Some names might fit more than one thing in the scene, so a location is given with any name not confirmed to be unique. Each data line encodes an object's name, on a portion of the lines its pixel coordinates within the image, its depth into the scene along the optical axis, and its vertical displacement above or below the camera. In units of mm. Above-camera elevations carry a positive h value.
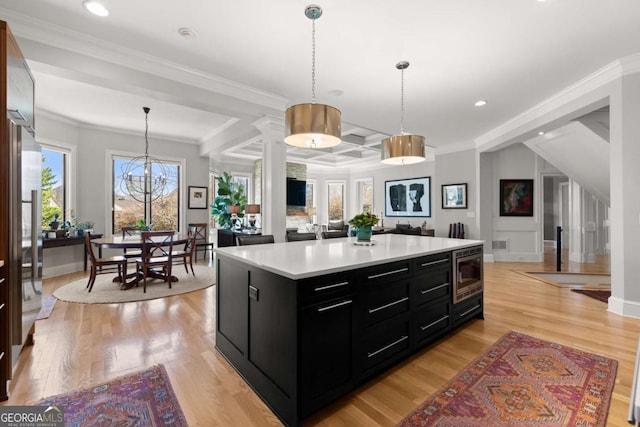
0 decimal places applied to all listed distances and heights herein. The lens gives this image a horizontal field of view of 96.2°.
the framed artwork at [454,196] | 7191 +465
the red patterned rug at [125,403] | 1674 -1203
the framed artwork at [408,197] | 8555 +530
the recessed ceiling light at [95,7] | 2378 +1746
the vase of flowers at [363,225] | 3045 -117
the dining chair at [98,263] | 4090 -719
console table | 4835 -488
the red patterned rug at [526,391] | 1703 -1209
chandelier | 6480 +809
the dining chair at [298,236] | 3658 -294
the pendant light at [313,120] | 2229 +745
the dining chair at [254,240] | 3108 -291
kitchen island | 1659 -697
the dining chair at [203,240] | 6615 -651
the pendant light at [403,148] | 3186 +744
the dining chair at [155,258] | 4207 -642
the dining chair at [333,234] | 4027 -296
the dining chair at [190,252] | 4881 -683
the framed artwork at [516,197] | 6898 +415
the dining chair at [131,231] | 5422 -340
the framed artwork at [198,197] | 7227 +425
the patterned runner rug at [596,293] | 4004 -1167
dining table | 3998 -432
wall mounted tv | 9005 +695
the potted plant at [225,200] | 7266 +354
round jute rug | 3904 -1146
